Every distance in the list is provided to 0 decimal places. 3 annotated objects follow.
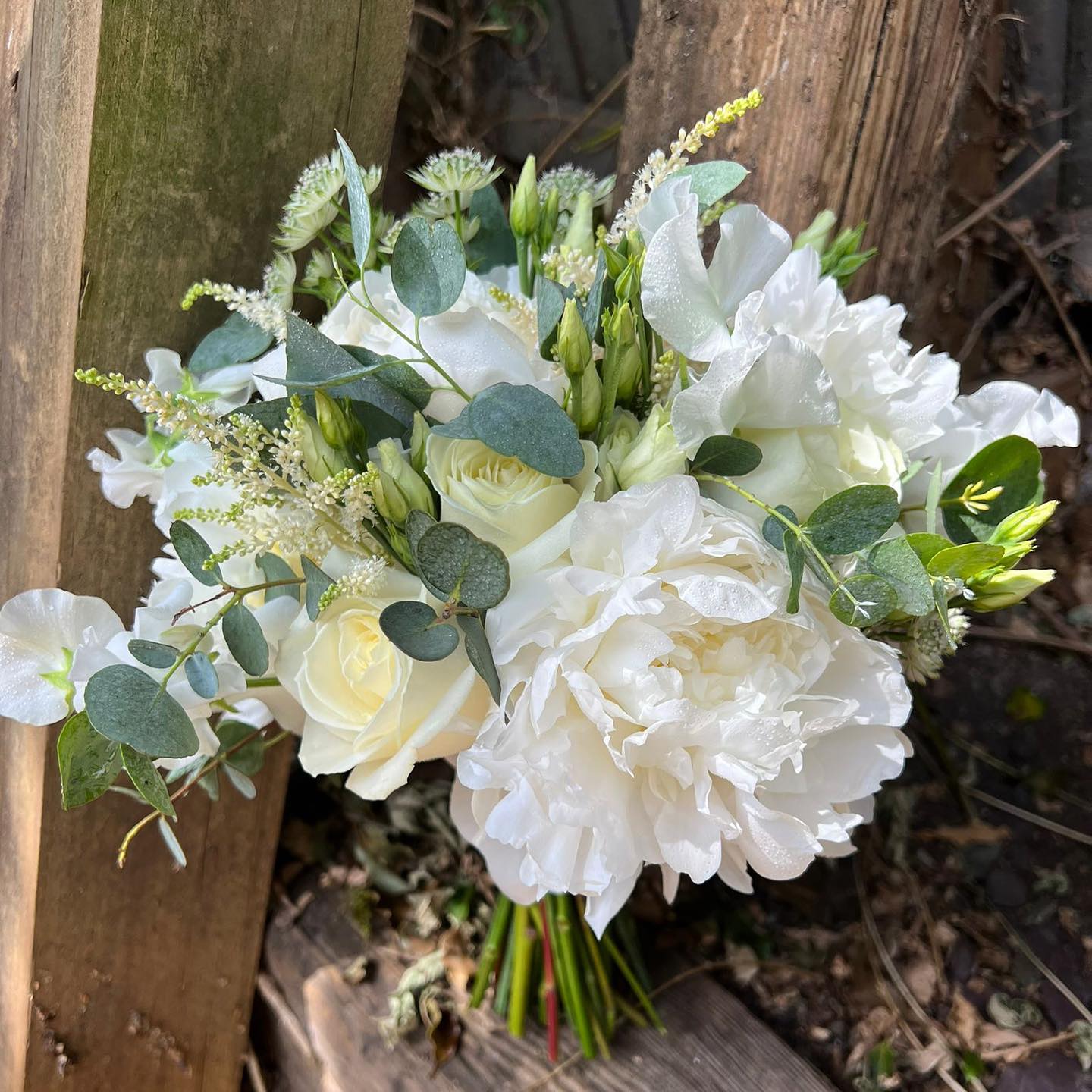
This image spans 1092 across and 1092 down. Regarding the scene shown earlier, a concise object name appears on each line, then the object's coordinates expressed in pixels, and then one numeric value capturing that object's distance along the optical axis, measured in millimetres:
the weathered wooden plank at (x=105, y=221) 694
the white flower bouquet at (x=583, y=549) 477
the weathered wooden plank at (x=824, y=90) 745
